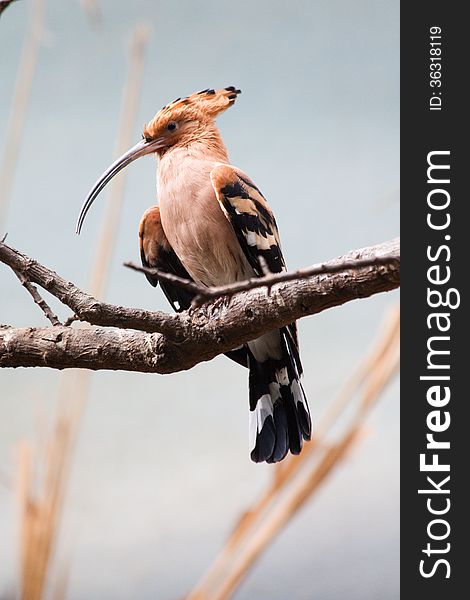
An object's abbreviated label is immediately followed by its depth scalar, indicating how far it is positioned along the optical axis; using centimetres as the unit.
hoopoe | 626
